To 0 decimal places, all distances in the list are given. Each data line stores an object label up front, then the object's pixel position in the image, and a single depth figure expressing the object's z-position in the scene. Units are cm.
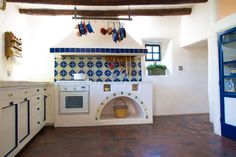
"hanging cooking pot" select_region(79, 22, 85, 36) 411
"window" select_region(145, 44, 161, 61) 536
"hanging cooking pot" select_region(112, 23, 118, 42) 423
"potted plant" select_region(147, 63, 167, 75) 518
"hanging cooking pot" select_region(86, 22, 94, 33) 419
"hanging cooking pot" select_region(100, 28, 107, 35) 434
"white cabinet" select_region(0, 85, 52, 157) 187
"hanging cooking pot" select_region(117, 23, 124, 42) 427
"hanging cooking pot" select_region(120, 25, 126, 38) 425
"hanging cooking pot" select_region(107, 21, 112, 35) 435
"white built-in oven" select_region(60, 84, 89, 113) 387
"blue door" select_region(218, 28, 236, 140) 287
